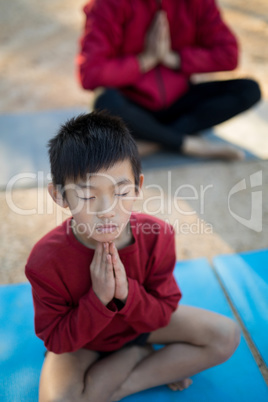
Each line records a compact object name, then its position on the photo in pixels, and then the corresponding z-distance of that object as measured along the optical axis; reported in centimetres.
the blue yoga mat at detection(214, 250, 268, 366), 125
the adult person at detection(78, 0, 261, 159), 196
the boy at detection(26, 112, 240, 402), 90
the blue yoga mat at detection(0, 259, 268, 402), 109
